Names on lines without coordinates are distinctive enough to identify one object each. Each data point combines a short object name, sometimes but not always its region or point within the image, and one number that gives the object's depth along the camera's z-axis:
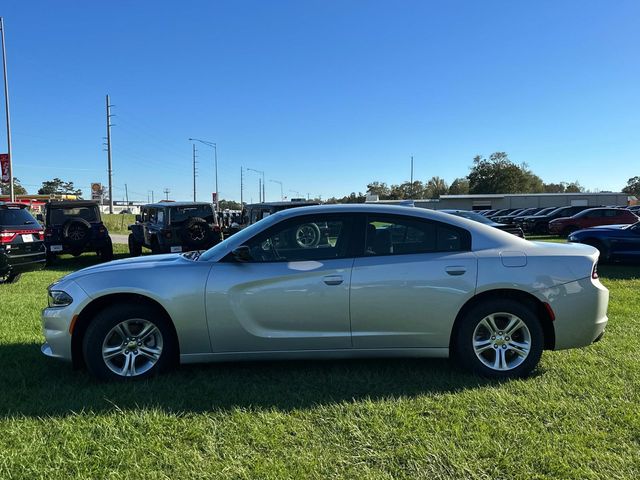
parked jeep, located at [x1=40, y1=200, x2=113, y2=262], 12.47
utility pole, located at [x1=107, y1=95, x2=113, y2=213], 33.41
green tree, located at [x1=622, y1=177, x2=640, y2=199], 121.56
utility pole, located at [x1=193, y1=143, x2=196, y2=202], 49.88
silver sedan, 3.96
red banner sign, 22.02
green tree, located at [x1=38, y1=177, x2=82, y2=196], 126.19
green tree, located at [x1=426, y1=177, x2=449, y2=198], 121.36
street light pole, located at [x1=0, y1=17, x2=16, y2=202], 20.95
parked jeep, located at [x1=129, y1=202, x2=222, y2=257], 12.28
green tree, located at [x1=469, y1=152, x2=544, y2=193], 94.19
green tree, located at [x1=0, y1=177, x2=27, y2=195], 105.64
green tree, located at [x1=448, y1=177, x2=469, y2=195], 108.94
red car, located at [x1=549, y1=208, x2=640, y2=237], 21.75
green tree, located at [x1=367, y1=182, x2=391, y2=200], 128.88
